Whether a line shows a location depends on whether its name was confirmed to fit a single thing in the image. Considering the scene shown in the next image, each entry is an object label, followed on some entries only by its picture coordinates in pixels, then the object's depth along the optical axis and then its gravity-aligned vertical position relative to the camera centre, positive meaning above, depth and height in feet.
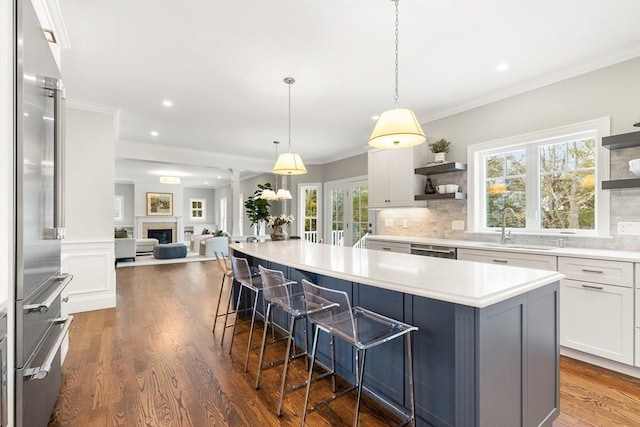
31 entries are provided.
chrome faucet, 11.37 -0.48
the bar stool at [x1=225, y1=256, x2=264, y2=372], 8.77 -1.81
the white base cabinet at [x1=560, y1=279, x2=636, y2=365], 7.68 -2.83
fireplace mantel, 36.09 -1.40
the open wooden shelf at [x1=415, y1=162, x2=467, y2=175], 12.96 +1.94
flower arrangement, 13.42 -0.32
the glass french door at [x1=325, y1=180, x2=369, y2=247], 21.59 +0.05
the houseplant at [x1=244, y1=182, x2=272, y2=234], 25.88 +0.31
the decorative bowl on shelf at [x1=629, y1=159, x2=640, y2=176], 8.19 +1.25
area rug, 24.81 -4.14
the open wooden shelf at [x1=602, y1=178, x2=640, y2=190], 8.27 +0.80
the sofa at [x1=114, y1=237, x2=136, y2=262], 24.89 -2.88
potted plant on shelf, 13.73 +2.89
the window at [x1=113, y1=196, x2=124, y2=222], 36.78 +0.51
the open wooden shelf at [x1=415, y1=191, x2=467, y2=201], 12.87 +0.72
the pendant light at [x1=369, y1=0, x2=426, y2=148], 6.73 +1.89
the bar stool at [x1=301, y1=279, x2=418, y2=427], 5.08 -1.99
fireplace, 37.55 -2.72
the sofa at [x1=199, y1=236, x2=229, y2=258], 27.91 -2.95
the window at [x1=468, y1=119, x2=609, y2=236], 9.83 +1.15
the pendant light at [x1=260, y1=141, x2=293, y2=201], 12.78 +0.74
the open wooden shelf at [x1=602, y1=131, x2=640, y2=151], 8.30 +1.99
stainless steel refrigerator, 3.88 +0.00
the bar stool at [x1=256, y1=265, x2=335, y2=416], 6.59 -1.99
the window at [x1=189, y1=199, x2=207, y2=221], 44.76 +0.41
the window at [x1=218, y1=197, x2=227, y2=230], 43.21 -0.18
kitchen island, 4.42 -2.02
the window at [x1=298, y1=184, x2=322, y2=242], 26.45 +0.06
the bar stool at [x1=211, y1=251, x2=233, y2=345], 10.75 -1.96
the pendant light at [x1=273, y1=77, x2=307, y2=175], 11.30 +1.79
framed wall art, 36.73 +1.06
